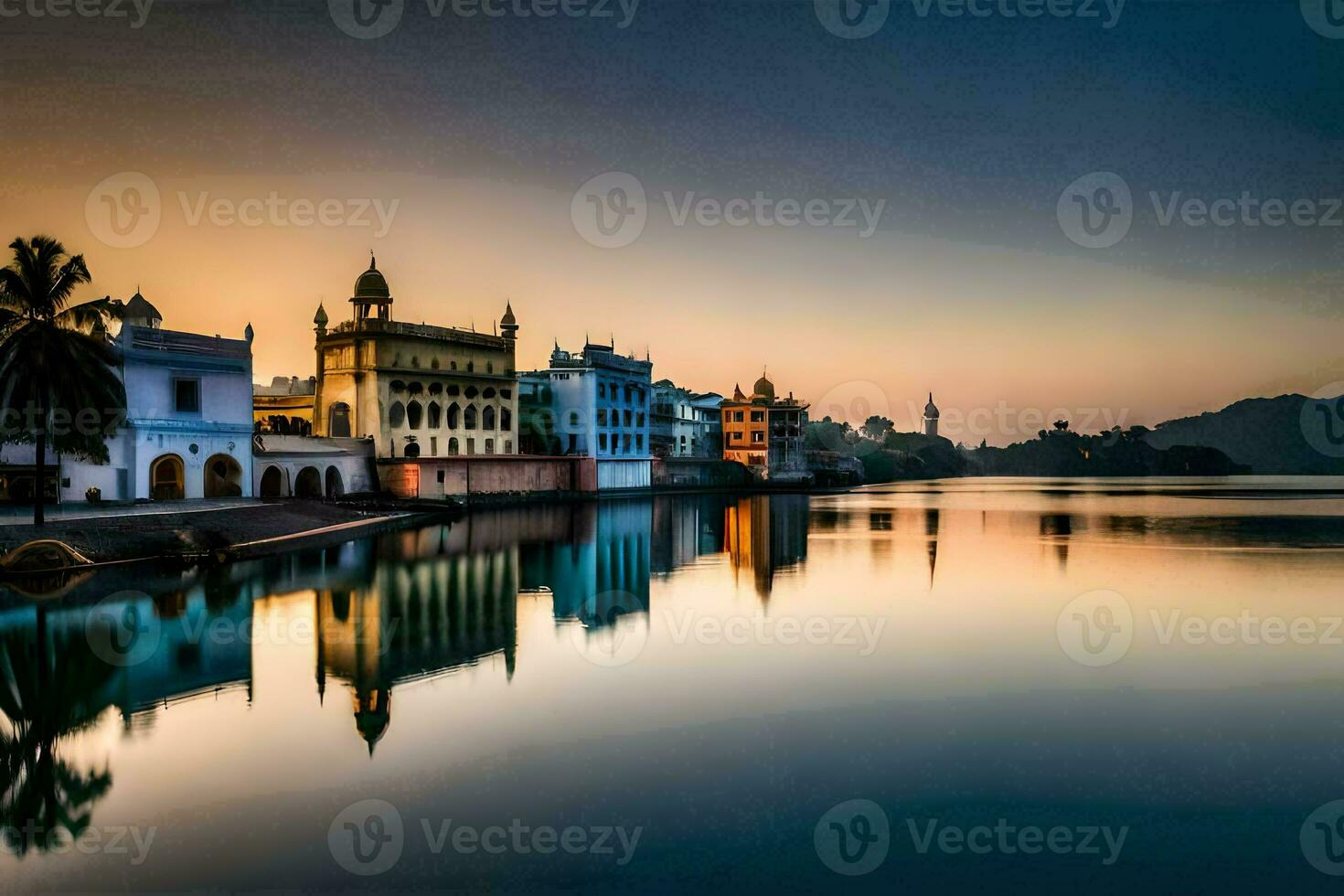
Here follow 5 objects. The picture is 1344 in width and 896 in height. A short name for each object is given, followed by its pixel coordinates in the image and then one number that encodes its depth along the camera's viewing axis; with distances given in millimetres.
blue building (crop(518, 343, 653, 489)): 64875
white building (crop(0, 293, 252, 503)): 32531
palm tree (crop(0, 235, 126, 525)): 24547
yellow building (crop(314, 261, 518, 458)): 51125
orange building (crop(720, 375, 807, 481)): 92688
